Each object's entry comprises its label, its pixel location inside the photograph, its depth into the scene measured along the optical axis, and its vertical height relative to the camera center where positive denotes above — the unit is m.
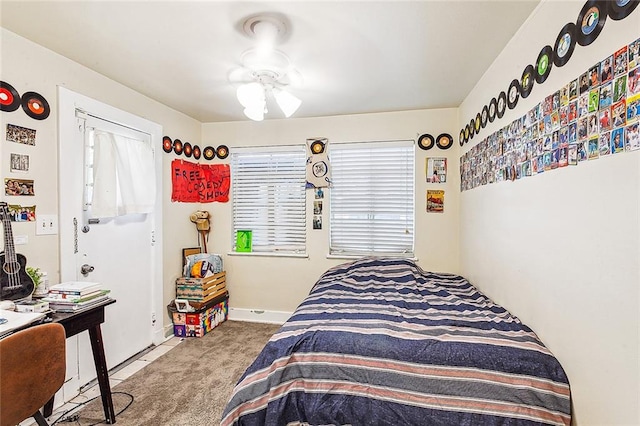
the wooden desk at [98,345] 1.88 -0.84
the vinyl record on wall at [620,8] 1.04 +0.71
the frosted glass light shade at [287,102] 2.37 +0.89
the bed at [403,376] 1.40 -0.79
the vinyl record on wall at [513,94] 1.95 +0.78
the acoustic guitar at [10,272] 1.81 -0.33
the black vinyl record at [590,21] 1.19 +0.77
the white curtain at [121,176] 2.52 +0.36
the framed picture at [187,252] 3.61 -0.43
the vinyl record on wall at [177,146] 3.47 +0.80
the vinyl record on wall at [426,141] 3.45 +0.81
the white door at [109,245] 2.29 -0.24
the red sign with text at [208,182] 3.78 +0.42
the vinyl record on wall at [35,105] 2.02 +0.76
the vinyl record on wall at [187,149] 3.65 +0.80
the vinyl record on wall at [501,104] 2.15 +0.77
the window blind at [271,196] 3.81 +0.23
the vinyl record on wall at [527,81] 1.77 +0.78
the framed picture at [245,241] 3.93 -0.33
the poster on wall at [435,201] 3.45 +0.14
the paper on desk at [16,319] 1.46 -0.52
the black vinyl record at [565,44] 1.37 +0.78
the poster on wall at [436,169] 3.44 +0.49
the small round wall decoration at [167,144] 3.29 +0.78
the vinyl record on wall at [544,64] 1.57 +0.78
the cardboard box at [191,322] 3.31 -1.16
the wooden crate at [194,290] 3.34 -0.82
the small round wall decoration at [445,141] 3.41 +0.80
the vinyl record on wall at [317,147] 3.70 +0.82
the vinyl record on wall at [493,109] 2.32 +0.80
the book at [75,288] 1.90 -0.45
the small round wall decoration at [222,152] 3.96 +0.82
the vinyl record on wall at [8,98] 1.90 +0.76
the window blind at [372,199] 3.56 +0.18
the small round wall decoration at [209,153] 3.99 +0.81
